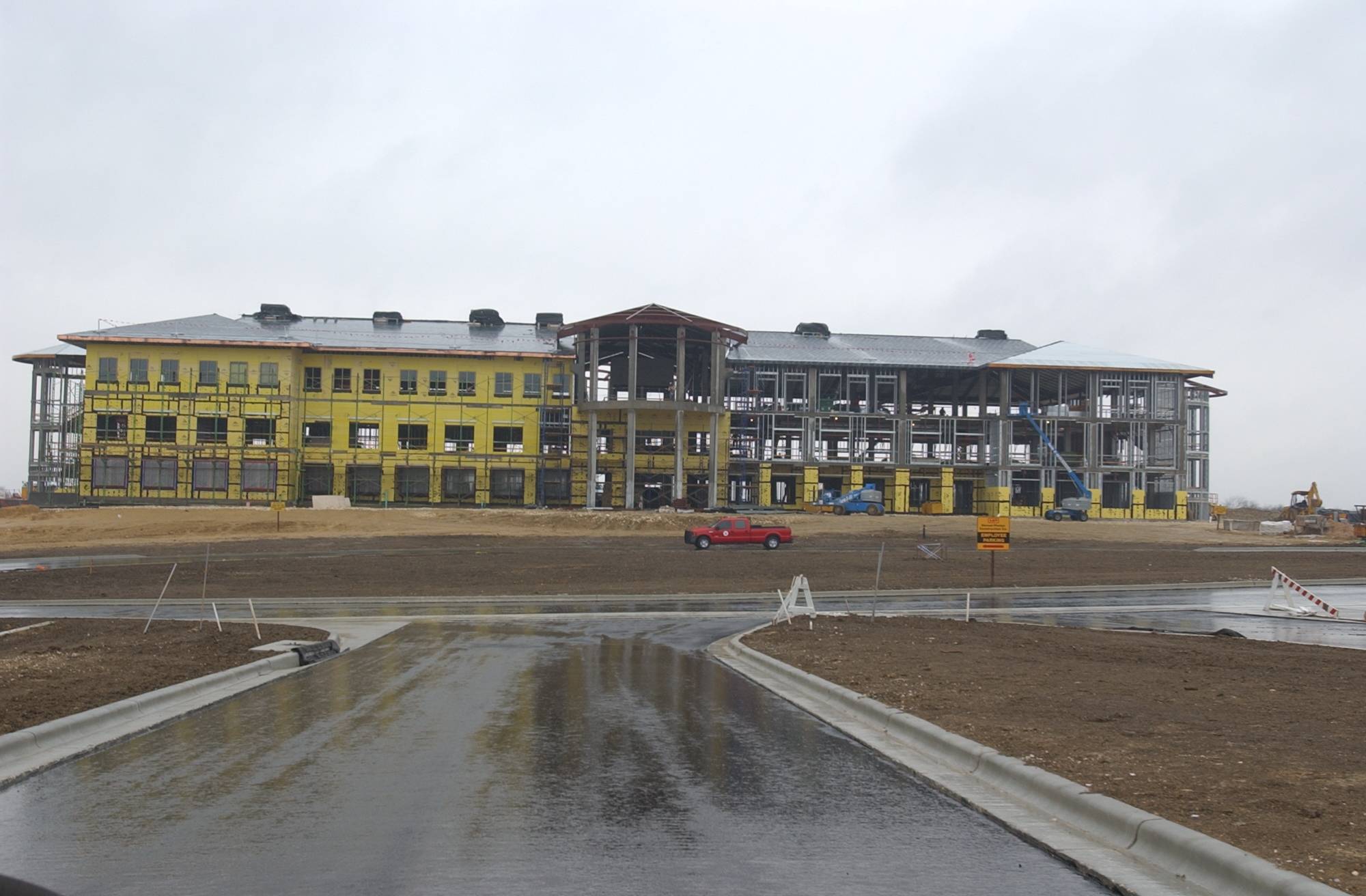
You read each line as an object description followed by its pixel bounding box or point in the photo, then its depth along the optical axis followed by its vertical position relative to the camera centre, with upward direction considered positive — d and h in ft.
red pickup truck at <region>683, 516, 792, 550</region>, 166.71 -7.03
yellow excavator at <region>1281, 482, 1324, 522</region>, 241.35 -0.95
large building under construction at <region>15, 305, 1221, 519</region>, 240.73 +16.10
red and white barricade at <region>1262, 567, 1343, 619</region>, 82.07 -8.20
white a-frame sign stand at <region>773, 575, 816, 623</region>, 72.59 -7.66
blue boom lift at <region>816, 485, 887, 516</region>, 229.86 -2.44
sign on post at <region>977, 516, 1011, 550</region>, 96.17 -3.56
